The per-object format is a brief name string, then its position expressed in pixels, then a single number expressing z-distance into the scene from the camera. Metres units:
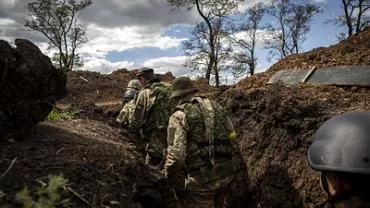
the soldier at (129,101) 7.12
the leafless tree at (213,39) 27.73
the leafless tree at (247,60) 32.44
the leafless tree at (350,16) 28.01
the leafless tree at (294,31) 37.50
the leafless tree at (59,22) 31.56
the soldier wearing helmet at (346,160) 1.51
